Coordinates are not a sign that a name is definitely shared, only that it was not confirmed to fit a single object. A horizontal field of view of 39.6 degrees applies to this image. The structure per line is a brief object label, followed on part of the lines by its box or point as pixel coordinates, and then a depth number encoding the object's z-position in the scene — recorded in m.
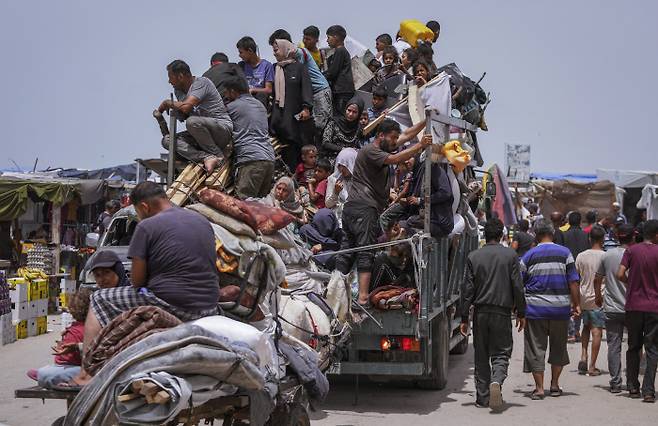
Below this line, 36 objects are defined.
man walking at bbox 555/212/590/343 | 16.89
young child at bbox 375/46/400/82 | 14.81
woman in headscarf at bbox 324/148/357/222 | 11.95
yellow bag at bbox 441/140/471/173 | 11.38
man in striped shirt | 11.57
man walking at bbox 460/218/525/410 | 10.90
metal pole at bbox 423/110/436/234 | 10.37
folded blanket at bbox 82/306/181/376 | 5.65
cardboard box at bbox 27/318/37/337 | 16.73
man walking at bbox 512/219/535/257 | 17.45
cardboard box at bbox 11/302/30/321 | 16.39
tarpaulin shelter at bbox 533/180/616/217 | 26.73
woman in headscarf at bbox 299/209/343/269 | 10.99
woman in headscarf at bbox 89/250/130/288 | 6.57
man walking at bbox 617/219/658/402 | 11.41
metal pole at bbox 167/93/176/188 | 9.84
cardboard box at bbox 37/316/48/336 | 17.14
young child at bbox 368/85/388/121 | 13.38
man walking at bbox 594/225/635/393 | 12.23
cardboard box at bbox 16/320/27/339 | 16.31
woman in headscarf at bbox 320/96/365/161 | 13.35
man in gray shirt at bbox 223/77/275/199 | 10.98
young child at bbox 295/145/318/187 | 12.86
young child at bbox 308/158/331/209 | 12.44
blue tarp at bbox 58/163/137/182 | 29.62
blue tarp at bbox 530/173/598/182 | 36.06
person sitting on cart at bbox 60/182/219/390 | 6.03
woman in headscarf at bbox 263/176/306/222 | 11.02
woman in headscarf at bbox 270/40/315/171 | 13.17
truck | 10.18
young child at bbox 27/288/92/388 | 5.77
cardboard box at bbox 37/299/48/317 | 17.11
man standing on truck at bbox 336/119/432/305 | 10.43
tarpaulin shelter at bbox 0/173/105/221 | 21.11
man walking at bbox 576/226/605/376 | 13.68
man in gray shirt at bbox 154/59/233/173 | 10.29
